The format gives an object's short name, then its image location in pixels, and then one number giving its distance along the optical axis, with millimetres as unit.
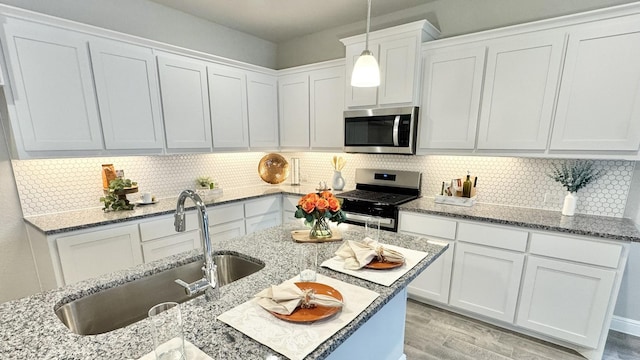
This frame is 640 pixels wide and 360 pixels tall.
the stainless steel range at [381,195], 2559
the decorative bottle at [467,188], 2549
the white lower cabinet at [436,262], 2338
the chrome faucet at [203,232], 1012
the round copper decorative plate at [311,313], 883
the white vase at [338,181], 3286
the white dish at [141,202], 2593
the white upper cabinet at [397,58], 2484
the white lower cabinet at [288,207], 3375
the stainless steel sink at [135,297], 1087
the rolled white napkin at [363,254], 1256
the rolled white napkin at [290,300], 917
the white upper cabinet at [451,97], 2332
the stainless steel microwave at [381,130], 2600
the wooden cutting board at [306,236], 1585
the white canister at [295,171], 3857
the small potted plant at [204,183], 3104
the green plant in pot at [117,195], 2365
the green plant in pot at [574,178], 2127
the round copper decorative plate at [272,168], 3584
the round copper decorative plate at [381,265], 1248
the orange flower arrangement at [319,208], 1466
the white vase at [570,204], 2160
